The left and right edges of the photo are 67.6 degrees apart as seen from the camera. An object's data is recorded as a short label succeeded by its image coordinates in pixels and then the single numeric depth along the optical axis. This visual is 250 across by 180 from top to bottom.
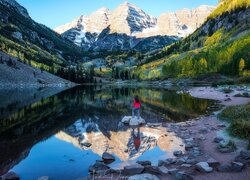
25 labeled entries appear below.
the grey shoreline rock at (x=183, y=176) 9.80
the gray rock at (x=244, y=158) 11.15
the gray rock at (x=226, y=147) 13.13
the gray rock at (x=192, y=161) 11.67
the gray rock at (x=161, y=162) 11.85
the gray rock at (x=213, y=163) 11.29
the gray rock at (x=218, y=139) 15.22
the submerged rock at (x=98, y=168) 11.43
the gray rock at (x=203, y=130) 18.19
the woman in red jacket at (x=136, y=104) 23.47
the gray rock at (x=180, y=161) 11.86
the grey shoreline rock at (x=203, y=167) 10.63
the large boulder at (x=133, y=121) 22.14
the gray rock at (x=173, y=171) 10.59
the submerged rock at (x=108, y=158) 13.09
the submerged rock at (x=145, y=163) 11.81
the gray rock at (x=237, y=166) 10.46
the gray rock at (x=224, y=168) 10.58
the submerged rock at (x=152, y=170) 10.76
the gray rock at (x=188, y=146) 14.37
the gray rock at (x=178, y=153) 13.36
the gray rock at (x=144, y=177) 9.45
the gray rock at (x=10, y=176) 10.63
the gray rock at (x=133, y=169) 10.75
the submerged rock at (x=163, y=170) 10.66
